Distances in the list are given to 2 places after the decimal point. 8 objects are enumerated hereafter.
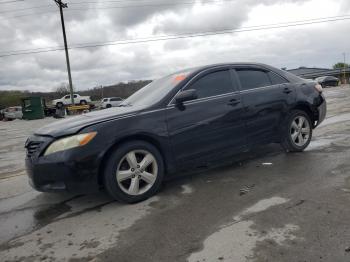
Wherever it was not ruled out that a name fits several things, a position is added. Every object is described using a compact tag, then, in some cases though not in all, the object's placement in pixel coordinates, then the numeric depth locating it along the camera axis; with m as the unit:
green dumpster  33.75
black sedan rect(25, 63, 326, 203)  3.85
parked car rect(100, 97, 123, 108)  41.76
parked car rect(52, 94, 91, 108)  44.06
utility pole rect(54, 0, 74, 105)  30.19
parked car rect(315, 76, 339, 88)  43.71
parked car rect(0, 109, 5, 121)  39.53
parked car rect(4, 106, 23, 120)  37.59
